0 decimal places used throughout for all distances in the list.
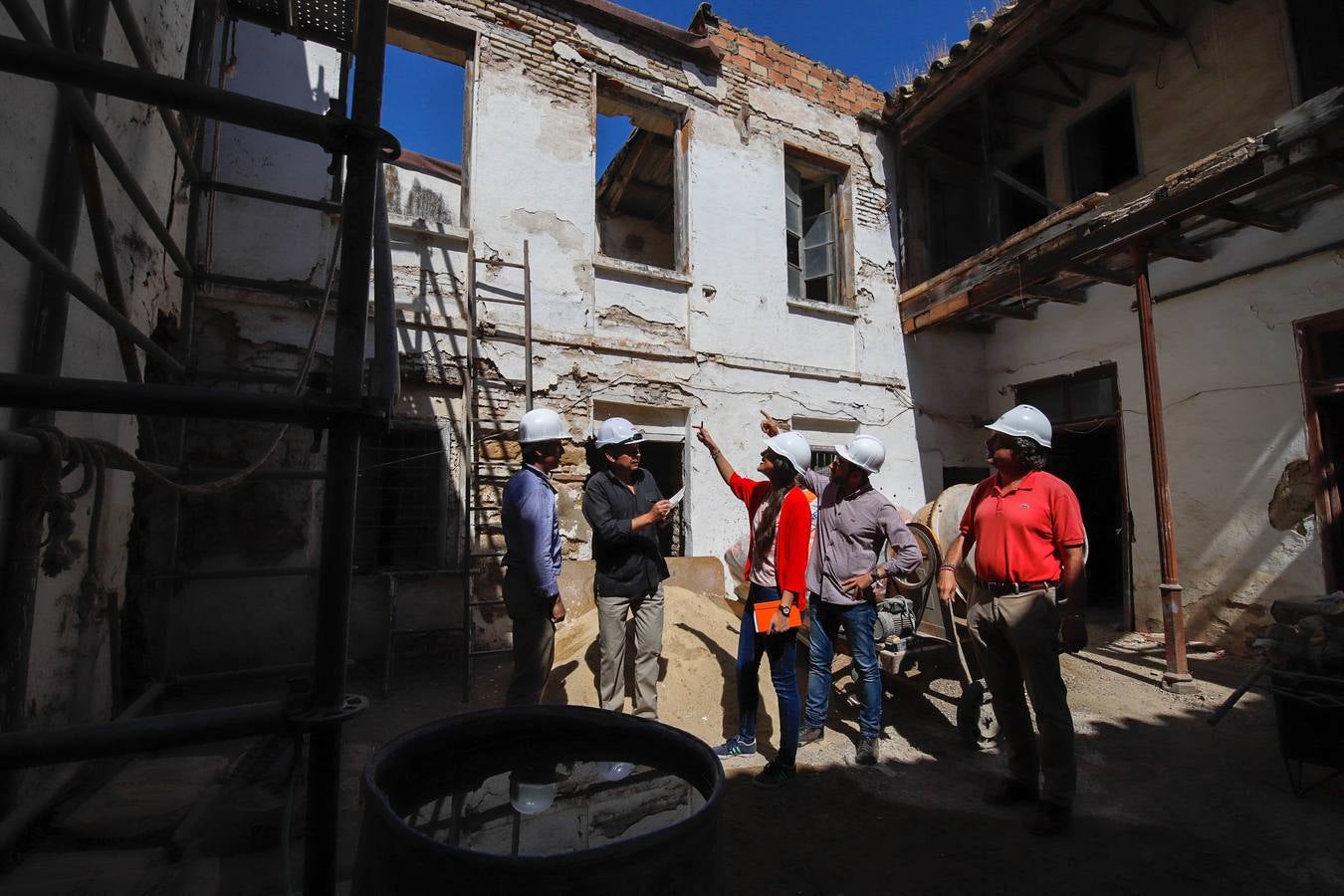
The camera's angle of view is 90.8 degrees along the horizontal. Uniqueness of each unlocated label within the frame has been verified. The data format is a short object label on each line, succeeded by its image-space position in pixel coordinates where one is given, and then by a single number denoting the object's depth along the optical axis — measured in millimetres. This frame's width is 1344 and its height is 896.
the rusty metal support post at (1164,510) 5734
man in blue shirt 3840
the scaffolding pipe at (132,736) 1069
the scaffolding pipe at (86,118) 1716
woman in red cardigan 3807
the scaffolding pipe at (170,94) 1129
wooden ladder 6188
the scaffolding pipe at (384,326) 1580
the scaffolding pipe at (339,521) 1276
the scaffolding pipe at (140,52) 2654
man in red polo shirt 3238
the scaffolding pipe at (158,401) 1070
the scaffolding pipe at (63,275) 1445
